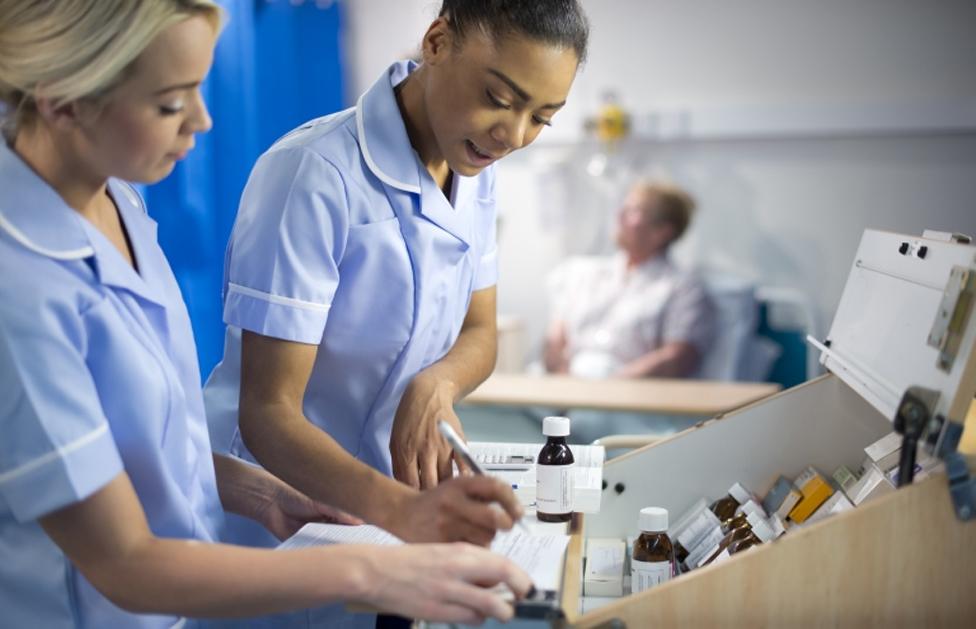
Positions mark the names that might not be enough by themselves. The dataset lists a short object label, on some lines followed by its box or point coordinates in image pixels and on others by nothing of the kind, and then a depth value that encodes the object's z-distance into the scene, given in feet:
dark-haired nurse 4.39
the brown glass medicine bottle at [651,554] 4.78
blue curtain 13.15
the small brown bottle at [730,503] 5.54
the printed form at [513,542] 3.87
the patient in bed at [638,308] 15.48
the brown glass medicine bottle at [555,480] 4.67
